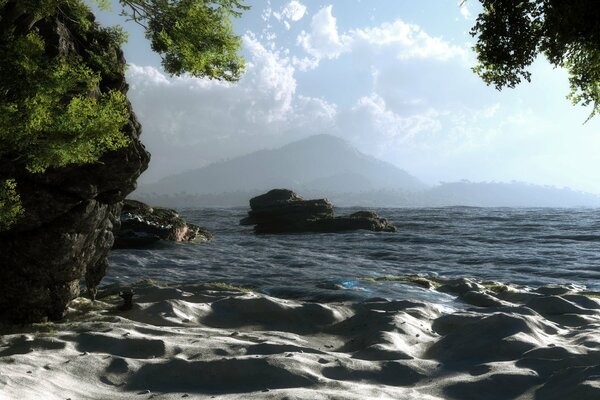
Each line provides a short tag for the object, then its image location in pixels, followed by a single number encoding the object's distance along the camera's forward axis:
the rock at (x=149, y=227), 28.42
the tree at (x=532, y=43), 9.70
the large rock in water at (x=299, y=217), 43.94
